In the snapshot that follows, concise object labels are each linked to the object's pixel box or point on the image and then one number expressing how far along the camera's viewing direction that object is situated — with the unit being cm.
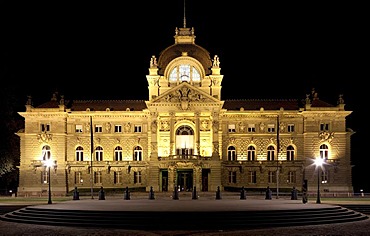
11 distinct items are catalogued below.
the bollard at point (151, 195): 7075
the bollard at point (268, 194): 6988
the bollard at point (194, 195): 7031
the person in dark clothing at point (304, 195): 5992
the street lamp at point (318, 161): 7039
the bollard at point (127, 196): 6998
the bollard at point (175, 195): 6934
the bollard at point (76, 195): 7031
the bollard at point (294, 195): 6788
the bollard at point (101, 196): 6994
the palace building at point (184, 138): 9925
